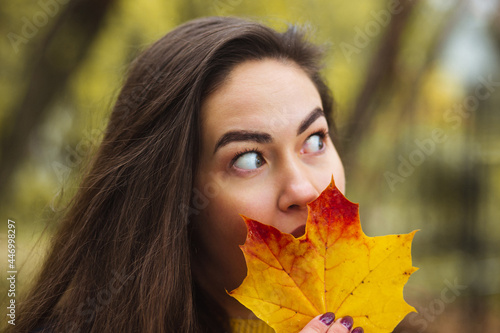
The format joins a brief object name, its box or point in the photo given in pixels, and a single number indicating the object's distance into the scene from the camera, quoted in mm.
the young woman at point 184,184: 1446
